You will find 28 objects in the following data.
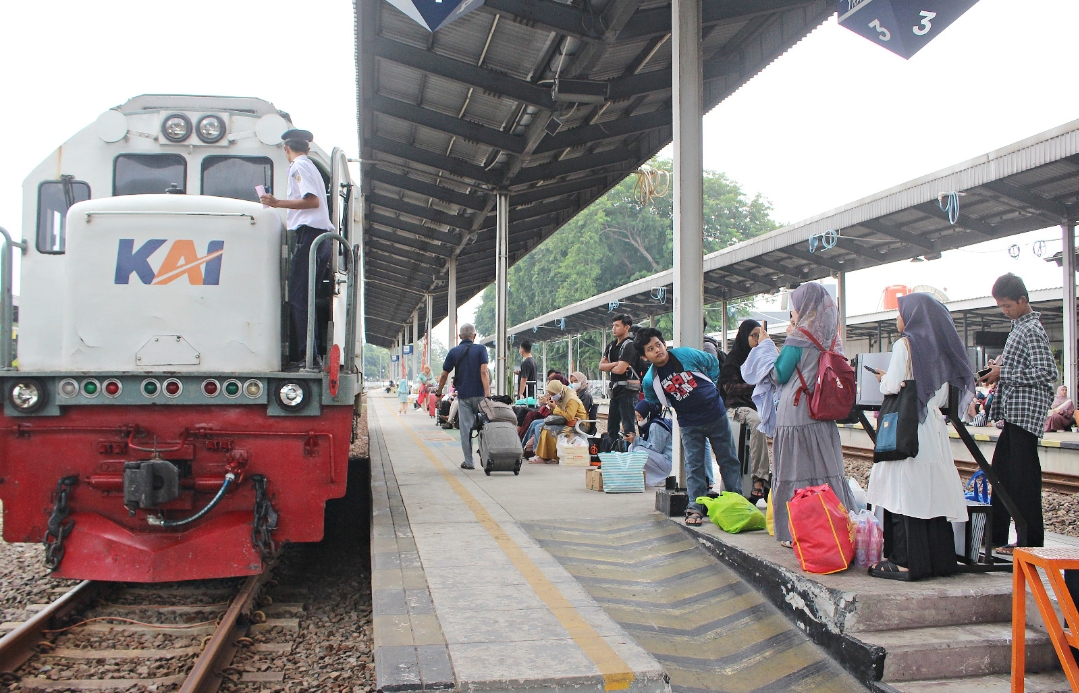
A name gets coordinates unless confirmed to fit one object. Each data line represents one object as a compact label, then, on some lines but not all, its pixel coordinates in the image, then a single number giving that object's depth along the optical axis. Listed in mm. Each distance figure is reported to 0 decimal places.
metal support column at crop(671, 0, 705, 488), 7191
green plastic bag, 6121
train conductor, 6191
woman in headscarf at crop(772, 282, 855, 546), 5215
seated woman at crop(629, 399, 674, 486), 9531
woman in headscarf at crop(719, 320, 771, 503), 7254
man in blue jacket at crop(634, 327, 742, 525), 6586
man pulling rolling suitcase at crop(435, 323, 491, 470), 10805
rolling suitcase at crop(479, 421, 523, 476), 10266
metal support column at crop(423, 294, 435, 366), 32209
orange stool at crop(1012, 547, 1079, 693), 3303
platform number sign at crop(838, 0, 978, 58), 6262
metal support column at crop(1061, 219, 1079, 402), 14562
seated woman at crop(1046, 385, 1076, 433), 14992
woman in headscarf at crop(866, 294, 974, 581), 4539
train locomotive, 5500
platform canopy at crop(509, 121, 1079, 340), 12469
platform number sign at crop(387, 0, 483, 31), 6766
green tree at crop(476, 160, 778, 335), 56719
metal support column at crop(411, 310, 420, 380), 39812
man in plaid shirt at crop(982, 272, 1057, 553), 4801
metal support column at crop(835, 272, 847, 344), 19734
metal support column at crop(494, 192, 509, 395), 16734
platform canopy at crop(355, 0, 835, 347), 10125
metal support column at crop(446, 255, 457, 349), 23289
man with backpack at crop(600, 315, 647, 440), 8625
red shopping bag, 4727
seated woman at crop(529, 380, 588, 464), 12070
